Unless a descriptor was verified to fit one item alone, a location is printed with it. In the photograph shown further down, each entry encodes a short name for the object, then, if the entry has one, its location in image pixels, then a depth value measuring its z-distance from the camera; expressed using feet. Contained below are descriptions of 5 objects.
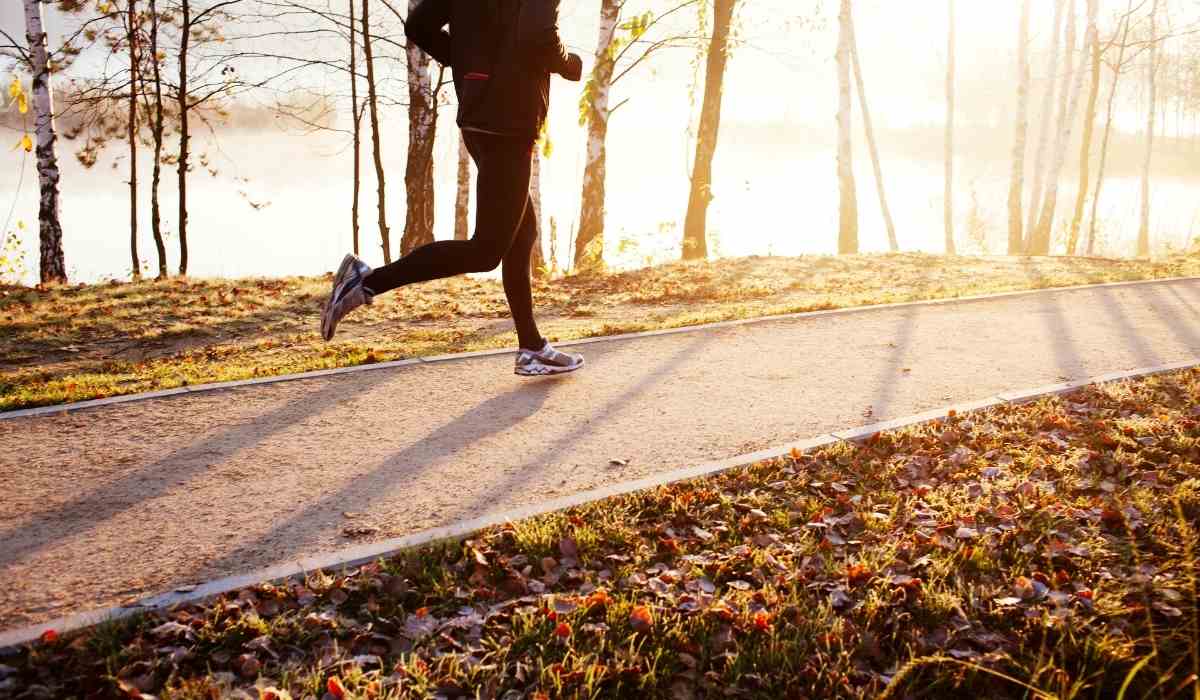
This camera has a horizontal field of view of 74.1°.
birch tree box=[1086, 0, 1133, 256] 74.88
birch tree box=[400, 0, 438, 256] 40.29
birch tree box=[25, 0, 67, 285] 38.93
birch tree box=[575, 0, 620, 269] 38.55
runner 12.38
